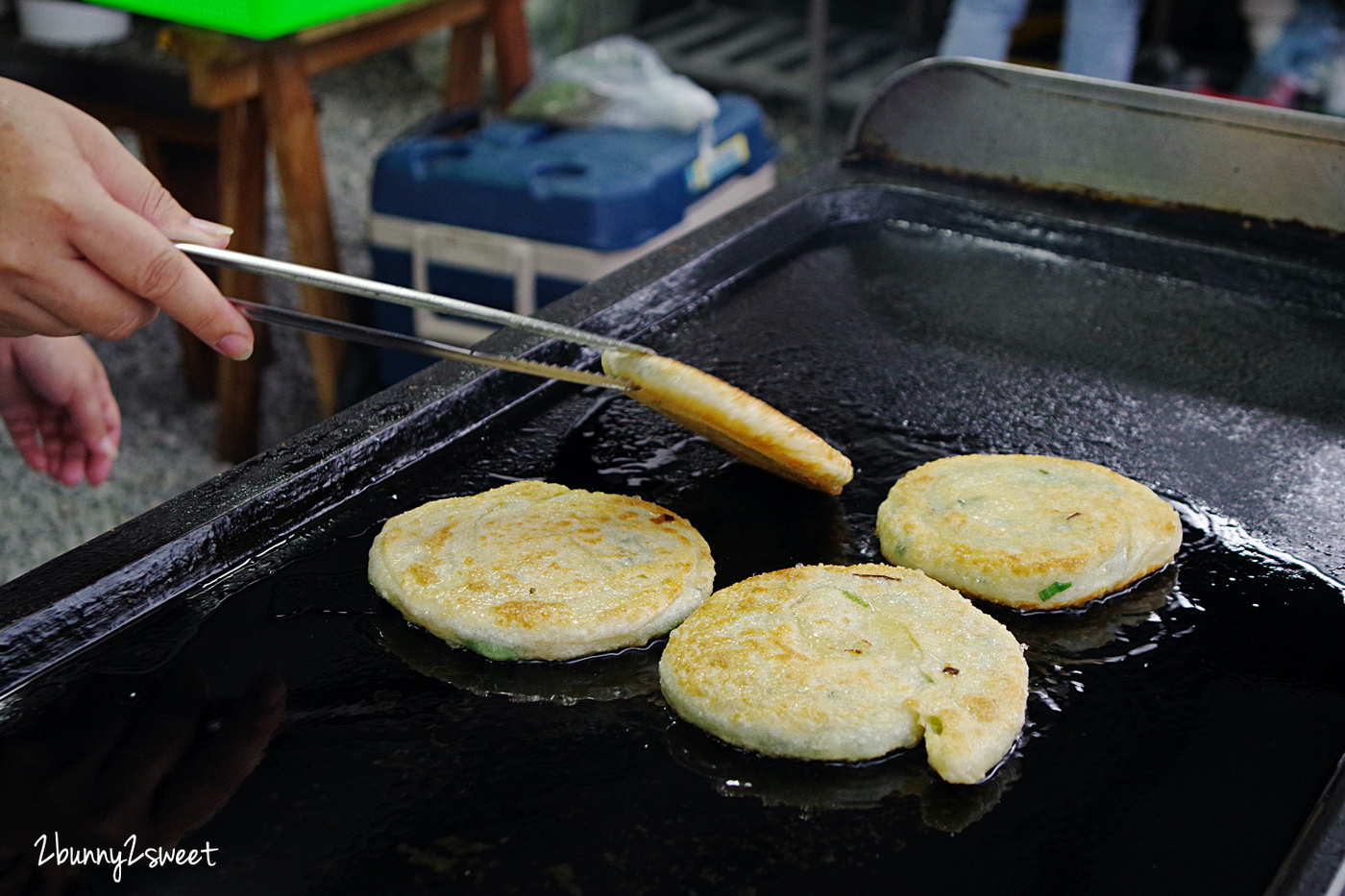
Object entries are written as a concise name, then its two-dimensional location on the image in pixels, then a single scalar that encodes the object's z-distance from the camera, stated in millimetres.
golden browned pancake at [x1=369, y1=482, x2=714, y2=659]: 764
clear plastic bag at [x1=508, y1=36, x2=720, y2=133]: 1623
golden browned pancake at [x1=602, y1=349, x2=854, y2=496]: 818
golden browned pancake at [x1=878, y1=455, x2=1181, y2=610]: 796
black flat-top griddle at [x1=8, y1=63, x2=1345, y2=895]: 692
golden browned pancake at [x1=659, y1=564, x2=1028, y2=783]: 722
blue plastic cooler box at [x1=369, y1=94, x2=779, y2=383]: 1429
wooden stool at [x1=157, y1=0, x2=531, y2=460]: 1368
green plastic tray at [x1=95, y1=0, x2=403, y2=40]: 1348
